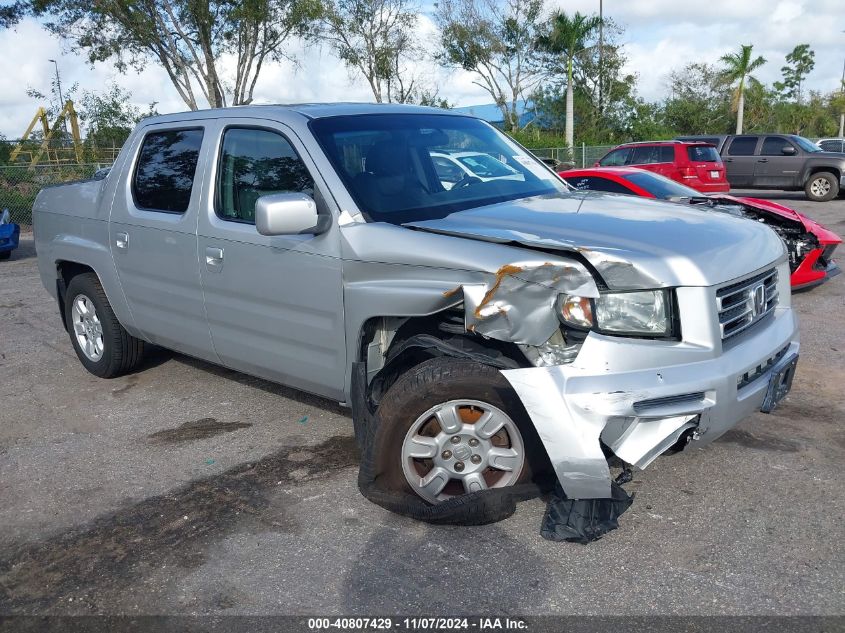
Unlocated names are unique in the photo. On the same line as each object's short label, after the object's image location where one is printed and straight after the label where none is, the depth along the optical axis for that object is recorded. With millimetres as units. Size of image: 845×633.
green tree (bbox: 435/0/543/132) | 43000
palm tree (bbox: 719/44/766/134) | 47562
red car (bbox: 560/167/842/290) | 7852
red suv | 16312
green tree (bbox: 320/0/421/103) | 36000
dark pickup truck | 18891
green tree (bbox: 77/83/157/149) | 26078
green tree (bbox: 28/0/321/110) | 24328
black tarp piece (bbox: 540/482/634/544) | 3160
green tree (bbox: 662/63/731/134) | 49469
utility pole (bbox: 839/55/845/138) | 56650
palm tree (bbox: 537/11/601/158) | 38062
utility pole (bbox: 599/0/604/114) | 39747
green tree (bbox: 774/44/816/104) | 70250
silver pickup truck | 3002
